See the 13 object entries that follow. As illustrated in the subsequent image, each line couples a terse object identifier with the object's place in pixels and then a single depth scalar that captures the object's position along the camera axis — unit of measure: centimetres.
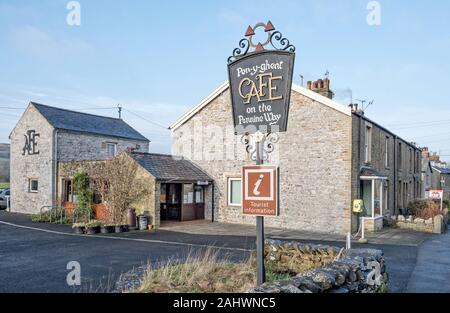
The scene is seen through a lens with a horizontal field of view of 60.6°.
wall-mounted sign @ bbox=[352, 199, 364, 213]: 1672
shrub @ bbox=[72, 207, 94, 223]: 2072
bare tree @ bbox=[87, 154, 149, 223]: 1928
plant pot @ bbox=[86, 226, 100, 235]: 1681
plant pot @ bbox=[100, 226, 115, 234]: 1712
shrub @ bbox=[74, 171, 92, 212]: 2142
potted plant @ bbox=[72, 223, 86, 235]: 1700
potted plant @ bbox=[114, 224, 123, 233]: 1742
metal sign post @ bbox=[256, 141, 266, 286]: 618
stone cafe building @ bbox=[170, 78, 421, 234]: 1766
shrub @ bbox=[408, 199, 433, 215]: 2523
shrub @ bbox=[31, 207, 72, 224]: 2119
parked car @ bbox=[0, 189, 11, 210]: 3028
